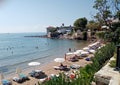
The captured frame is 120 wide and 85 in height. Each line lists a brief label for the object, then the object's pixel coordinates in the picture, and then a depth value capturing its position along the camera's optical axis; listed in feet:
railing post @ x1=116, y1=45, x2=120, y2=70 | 17.20
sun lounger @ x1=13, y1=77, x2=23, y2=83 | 34.14
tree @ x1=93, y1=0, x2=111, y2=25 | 54.41
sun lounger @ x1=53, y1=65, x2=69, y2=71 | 42.27
